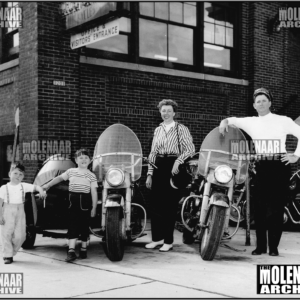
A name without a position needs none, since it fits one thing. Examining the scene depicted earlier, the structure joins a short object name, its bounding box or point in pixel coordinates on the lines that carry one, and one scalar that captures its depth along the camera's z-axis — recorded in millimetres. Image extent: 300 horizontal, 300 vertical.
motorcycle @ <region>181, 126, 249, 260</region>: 5176
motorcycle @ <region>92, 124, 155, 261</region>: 5172
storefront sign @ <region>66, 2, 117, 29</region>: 7464
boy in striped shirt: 5445
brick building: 8617
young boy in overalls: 5320
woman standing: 6043
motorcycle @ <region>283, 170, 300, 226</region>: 7848
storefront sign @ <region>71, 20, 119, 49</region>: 7648
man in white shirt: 5594
